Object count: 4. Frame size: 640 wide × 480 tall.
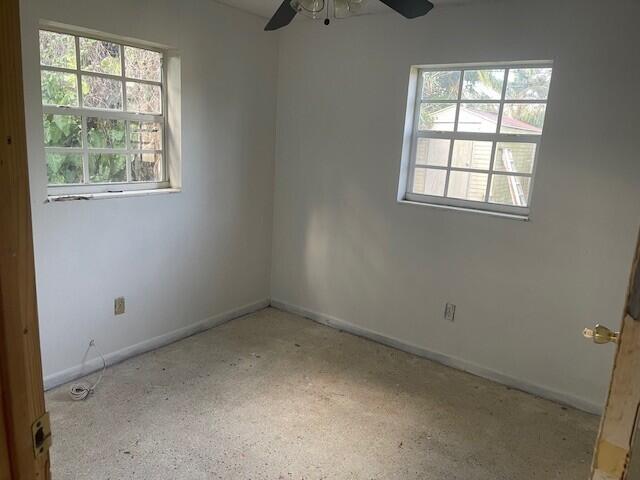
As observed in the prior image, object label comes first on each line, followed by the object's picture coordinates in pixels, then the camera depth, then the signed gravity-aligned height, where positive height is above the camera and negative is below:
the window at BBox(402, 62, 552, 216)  2.74 +0.23
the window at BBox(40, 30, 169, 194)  2.45 +0.20
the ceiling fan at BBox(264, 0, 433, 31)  1.77 +0.63
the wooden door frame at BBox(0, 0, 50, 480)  0.53 -0.18
